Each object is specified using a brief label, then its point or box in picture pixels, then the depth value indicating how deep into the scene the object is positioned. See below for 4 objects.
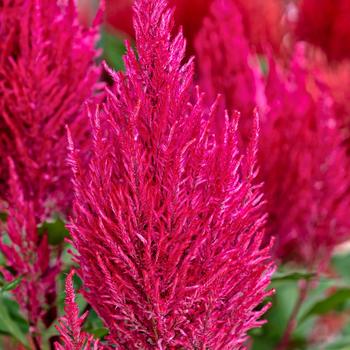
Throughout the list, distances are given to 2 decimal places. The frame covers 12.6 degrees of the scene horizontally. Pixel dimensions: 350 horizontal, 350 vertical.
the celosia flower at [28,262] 0.93
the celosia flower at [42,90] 0.95
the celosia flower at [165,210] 0.83
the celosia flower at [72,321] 0.82
